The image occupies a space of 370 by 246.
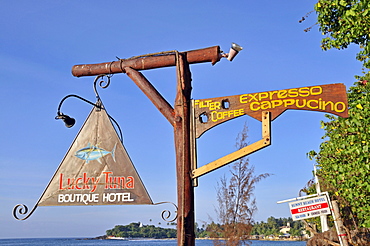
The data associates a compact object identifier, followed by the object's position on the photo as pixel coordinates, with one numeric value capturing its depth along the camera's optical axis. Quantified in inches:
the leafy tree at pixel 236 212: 440.8
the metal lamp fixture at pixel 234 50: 227.9
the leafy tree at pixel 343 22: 396.8
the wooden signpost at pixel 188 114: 219.6
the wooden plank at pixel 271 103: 217.2
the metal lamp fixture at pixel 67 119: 263.3
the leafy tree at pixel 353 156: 449.1
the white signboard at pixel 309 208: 476.1
